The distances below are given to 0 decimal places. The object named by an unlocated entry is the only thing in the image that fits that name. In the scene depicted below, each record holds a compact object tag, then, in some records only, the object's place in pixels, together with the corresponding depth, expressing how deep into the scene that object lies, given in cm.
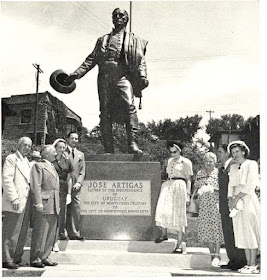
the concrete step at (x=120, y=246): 721
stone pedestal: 754
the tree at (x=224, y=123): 3215
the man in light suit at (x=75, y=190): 741
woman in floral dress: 703
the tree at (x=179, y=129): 3334
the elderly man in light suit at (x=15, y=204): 657
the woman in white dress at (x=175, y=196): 713
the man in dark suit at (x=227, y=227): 666
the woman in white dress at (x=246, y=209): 635
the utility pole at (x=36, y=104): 1698
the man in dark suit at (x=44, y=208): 662
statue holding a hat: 815
